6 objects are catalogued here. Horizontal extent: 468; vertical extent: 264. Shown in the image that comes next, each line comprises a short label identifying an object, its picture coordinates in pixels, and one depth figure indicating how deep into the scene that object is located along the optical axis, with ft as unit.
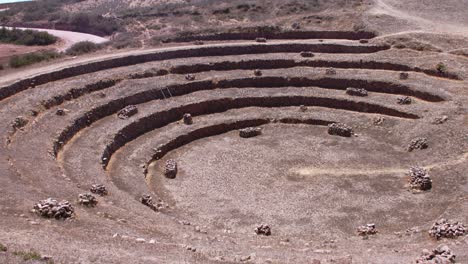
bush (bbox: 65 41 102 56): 204.20
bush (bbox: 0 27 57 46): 259.80
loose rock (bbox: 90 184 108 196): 91.15
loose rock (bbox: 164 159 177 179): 117.70
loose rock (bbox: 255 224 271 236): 86.07
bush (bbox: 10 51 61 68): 175.42
